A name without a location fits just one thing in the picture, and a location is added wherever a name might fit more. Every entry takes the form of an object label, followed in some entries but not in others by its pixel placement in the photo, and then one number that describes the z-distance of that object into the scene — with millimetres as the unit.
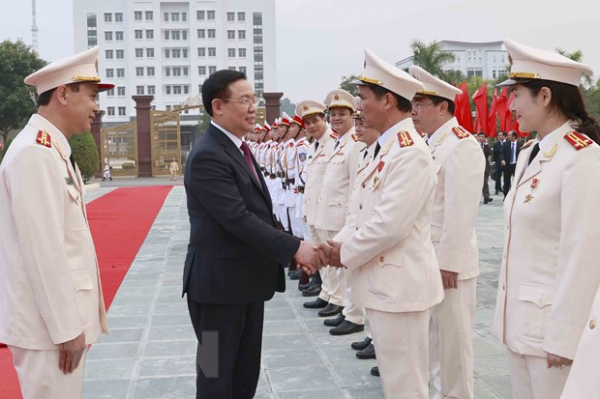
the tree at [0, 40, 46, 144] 33406
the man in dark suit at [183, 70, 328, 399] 2523
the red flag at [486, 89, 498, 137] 13594
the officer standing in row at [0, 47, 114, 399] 2020
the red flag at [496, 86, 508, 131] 12805
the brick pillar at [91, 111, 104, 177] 24641
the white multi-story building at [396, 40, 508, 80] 84125
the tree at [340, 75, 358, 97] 33781
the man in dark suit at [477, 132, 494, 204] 15961
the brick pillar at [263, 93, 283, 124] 22484
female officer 1865
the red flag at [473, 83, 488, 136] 13305
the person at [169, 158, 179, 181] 24234
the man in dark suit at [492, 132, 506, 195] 15750
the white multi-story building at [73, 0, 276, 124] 66000
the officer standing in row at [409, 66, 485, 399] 3004
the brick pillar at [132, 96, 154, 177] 24594
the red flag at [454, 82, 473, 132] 11953
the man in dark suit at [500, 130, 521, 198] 15039
